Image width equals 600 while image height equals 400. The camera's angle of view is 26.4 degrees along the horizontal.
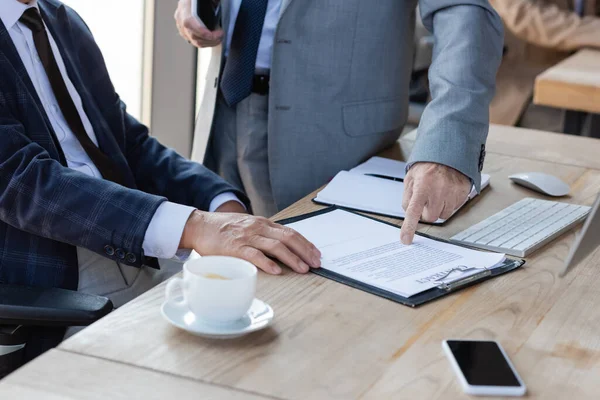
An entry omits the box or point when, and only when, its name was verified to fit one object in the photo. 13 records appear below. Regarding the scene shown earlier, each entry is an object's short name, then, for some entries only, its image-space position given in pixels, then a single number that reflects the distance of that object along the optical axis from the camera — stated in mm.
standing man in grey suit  2429
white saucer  1662
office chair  1813
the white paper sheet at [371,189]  2278
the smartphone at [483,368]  1589
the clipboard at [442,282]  1850
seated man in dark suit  2011
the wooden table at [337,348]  1567
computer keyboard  2116
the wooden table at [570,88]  4237
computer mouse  2496
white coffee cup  1644
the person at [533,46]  5236
